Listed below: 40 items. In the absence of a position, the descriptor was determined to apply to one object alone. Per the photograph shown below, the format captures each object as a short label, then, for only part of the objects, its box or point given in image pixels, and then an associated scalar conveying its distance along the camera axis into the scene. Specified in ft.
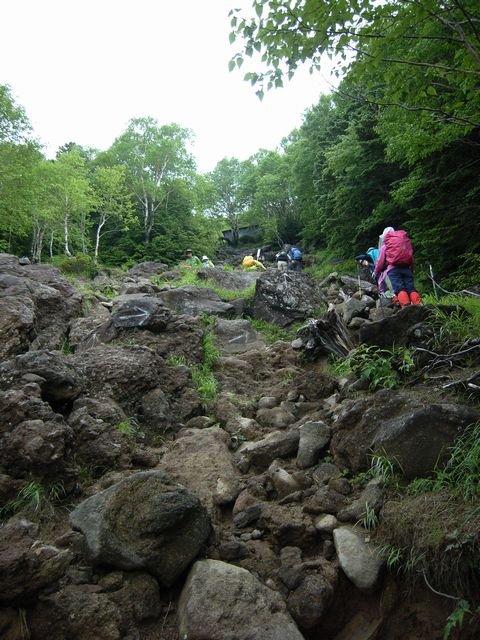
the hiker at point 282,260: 58.18
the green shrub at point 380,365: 15.78
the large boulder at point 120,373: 18.19
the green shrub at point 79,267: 64.54
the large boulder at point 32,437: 12.71
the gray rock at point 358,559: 9.51
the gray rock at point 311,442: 14.24
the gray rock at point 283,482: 13.20
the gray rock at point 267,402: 19.80
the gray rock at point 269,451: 15.06
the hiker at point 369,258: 36.99
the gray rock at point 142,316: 26.07
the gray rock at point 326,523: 11.07
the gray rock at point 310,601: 9.16
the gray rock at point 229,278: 48.49
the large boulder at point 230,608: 8.62
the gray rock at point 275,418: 17.80
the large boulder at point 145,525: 9.77
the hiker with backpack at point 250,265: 60.69
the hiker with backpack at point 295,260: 55.98
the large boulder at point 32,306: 21.65
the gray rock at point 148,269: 73.03
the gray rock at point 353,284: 39.17
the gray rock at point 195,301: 35.73
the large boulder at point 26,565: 8.20
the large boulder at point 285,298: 34.27
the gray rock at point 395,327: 17.96
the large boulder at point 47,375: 15.43
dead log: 22.30
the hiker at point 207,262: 64.26
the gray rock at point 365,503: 10.92
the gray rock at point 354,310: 25.09
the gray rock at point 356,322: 23.72
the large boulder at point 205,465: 13.71
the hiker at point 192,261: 70.51
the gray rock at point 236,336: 29.58
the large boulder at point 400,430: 11.27
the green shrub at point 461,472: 9.94
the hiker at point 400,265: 23.41
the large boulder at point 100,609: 8.46
